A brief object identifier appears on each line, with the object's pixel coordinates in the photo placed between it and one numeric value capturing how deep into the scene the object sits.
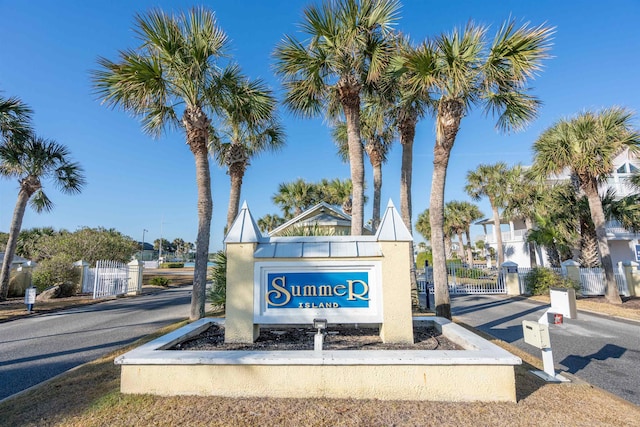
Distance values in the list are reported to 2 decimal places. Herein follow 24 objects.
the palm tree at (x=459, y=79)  7.45
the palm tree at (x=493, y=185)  23.88
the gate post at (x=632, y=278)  14.33
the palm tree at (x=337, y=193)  24.00
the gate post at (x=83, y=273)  16.62
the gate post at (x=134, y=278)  17.39
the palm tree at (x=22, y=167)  13.43
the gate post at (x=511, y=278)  16.55
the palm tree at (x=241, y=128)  9.74
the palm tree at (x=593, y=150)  12.09
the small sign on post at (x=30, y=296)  10.53
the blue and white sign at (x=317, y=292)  4.68
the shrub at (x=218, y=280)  9.63
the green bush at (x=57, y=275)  15.65
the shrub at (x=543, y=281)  15.09
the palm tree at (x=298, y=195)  25.97
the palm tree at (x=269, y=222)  36.59
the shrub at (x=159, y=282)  22.91
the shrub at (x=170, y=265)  55.27
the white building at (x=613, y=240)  21.22
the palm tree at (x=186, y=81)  7.79
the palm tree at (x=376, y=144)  13.50
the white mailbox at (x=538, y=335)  4.30
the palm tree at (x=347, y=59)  8.51
